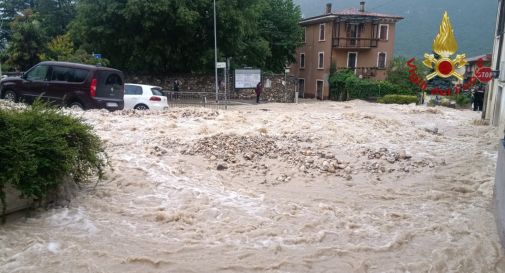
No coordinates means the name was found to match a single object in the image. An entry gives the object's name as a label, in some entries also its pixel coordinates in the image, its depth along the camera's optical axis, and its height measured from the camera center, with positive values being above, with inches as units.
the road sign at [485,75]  751.1 -6.7
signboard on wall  1240.2 -23.5
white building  679.7 -21.9
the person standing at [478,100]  1122.0 -72.0
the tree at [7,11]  1726.1 +219.3
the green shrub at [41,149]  205.6 -39.8
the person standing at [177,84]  1241.4 -43.5
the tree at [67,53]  1027.3 +35.1
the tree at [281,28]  1804.9 +163.5
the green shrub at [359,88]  1638.8 -64.9
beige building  1834.4 +109.4
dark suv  569.3 -20.9
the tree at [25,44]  1280.8 +67.8
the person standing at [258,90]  1232.2 -55.2
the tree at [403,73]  1673.2 -10.4
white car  695.7 -44.7
